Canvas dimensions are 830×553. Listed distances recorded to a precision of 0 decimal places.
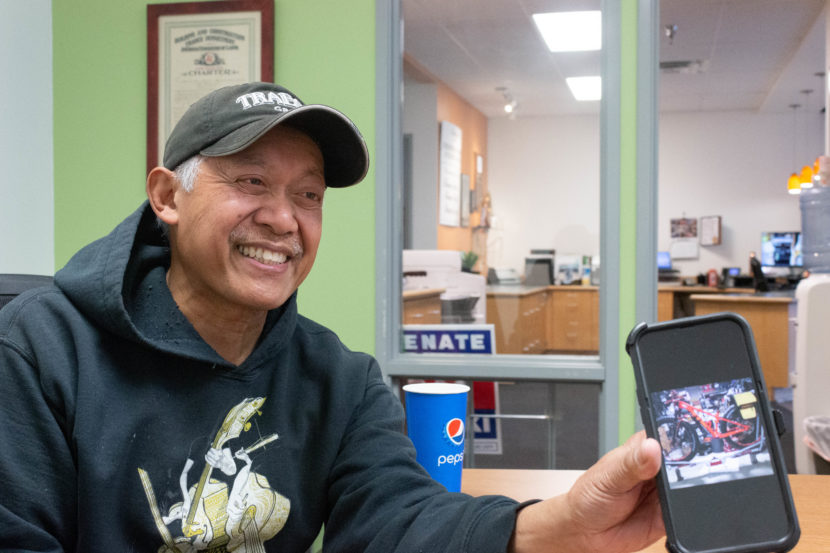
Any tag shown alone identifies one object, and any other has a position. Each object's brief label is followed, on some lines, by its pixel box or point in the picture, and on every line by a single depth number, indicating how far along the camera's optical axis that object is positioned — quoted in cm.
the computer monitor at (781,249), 888
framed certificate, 268
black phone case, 70
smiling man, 90
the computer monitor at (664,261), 940
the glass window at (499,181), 272
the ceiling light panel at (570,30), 256
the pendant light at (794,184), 822
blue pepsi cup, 125
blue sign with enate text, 276
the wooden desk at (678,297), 797
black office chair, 131
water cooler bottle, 271
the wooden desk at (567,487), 107
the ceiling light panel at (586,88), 261
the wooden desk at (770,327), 623
